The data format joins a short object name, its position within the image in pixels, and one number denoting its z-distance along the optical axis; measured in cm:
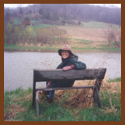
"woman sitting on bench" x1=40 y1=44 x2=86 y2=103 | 314
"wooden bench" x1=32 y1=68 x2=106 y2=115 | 278
